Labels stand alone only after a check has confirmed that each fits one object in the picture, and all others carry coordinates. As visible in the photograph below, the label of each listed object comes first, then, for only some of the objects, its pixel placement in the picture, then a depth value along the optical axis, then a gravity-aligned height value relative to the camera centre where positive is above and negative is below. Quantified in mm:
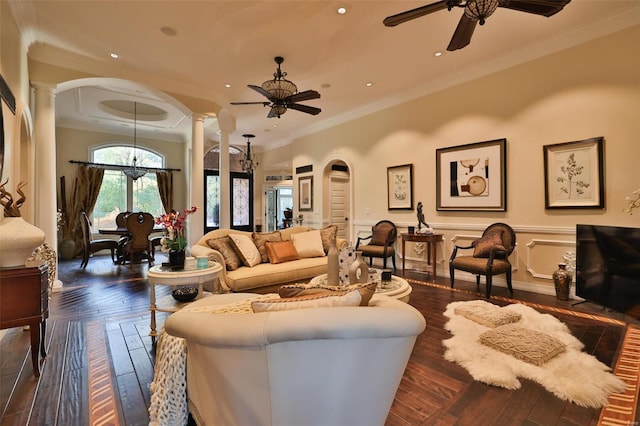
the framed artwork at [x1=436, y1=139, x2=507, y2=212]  4410 +530
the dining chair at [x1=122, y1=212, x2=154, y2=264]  5727 -357
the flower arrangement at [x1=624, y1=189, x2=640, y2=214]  3174 +123
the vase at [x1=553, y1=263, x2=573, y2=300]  3680 -877
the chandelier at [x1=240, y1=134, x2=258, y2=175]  8289 +1369
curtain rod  7554 +1290
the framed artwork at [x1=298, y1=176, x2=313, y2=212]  7691 +498
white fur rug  1877 -1103
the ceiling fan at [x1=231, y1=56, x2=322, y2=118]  3979 +1564
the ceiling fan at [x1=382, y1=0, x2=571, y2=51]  2359 +1624
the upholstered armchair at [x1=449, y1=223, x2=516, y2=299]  3825 -592
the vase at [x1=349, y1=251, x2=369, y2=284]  2459 -489
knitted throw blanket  1484 -844
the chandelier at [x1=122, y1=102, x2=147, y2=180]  7416 +1073
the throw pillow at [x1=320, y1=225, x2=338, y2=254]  4352 -325
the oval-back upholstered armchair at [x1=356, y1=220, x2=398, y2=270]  5355 -555
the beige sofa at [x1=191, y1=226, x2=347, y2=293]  3264 -676
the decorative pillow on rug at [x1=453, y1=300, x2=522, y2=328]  2898 -1020
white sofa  969 -515
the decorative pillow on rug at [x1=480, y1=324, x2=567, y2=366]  2255 -1048
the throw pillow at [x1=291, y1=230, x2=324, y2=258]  4098 -424
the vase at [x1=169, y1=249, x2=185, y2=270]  2826 -416
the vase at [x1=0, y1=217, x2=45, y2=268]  2021 -168
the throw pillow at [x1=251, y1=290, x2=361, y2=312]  1166 -349
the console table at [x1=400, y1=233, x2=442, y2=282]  4734 -426
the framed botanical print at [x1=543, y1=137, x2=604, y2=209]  3576 +438
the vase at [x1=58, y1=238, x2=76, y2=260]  7090 -786
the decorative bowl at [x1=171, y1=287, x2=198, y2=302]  3029 -808
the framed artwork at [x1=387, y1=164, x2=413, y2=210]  5535 +463
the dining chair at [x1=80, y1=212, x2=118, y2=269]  5910 -568
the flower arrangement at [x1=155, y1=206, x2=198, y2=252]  2874 -156
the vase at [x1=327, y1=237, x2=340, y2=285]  2613 -459
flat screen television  2803 -570
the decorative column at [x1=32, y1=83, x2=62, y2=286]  4105 +745
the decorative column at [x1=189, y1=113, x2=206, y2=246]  5262 +713
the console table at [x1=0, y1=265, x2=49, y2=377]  2027 -578
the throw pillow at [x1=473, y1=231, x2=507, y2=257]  4150 -452
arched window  7996 +742
